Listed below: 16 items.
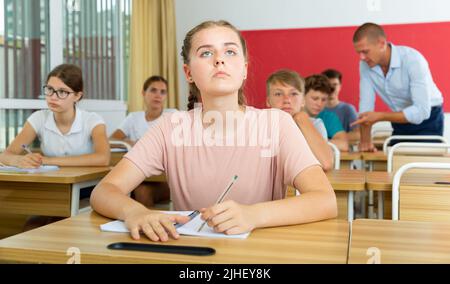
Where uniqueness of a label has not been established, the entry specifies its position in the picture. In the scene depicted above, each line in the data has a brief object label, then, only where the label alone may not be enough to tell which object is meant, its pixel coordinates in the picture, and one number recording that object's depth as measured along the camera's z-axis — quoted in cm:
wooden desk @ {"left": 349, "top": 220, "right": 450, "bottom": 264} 89
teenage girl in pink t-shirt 138
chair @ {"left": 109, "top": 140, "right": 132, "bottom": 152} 335
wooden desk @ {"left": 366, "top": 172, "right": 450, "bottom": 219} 195
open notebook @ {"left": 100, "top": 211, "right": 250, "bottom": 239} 102
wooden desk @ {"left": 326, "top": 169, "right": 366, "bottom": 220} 202
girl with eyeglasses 277
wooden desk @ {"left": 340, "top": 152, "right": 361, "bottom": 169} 319
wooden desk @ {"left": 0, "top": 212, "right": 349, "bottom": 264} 87
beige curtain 555
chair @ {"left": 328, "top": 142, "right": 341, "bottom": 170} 291
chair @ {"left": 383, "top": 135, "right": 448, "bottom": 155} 337
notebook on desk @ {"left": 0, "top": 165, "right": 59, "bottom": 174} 226
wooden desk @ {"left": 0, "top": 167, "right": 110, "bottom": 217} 214
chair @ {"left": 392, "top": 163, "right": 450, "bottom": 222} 168
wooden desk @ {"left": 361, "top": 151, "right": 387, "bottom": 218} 317
